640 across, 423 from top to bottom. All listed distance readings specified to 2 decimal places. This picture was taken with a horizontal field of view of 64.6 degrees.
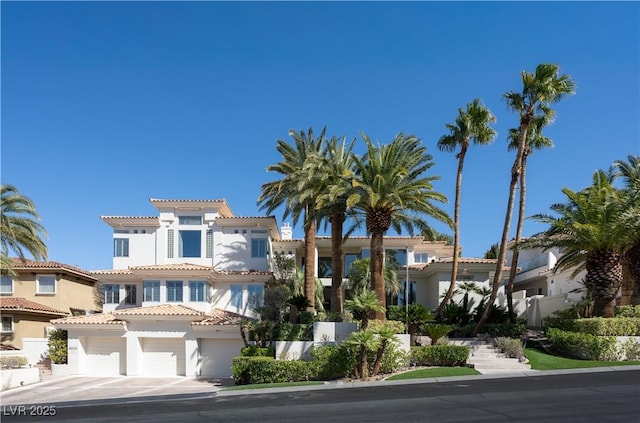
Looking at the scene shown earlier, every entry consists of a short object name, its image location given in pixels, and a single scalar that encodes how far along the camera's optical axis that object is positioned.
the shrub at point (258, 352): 26.34
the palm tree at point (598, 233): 26.27
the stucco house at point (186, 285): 31.45
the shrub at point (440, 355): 24.64
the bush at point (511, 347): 25.05
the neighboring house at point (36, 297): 37.16
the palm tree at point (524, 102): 28.33
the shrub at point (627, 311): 26.32
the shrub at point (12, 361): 27.22
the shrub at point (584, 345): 24.02
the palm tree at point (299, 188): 29.69
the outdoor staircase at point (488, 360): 23.61
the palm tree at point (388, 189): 25.98
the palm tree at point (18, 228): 29.80
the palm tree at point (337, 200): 27.33
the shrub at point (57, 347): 32.06
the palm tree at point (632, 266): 27.02
